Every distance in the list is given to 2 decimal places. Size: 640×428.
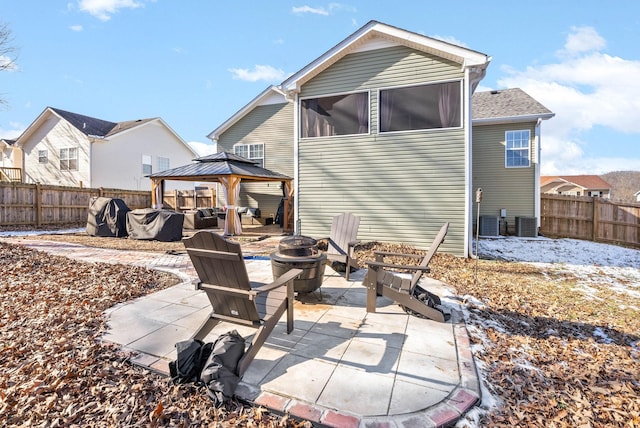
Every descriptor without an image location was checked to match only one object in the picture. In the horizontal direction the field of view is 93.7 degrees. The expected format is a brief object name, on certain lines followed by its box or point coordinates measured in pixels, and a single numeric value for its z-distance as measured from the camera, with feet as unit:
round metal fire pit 12.08
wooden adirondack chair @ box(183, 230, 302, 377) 7.81
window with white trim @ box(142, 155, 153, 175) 64.59
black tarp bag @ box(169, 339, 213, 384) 7.20
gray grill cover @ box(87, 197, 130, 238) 33.58
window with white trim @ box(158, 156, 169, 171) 68.13
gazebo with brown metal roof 36.06
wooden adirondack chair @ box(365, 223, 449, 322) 11.30
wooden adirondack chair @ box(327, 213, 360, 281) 16.42
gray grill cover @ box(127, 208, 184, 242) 31.42
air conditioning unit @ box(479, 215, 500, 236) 36.81
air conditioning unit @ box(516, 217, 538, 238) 35.88
